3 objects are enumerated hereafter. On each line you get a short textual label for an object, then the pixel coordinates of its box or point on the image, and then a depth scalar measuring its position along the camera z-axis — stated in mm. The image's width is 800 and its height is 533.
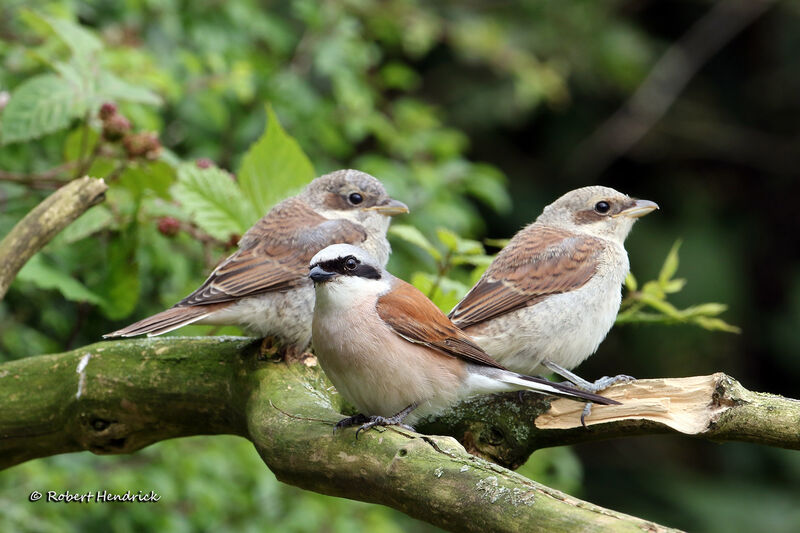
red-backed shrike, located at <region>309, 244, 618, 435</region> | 5918
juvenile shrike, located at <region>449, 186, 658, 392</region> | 7172
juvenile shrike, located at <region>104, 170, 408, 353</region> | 7004
